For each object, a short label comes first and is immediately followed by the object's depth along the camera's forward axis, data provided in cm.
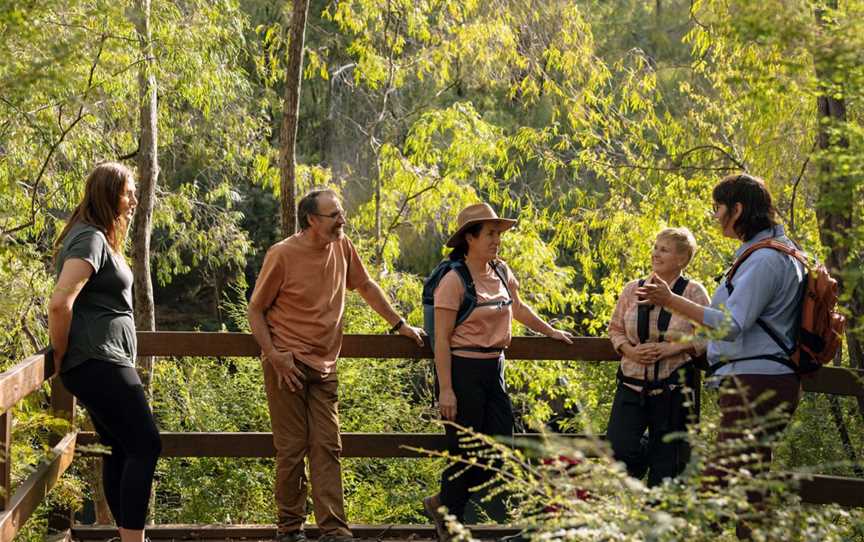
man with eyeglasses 1003
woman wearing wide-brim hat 997
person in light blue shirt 841
